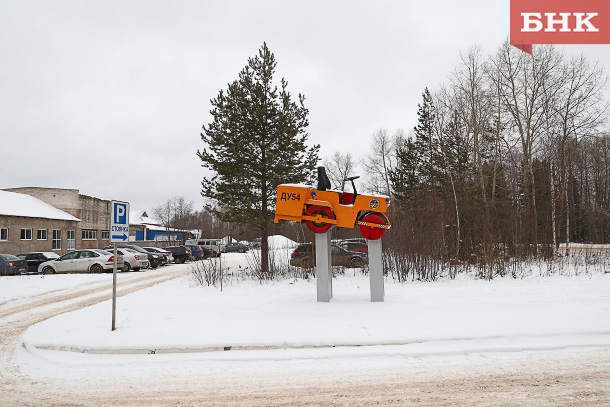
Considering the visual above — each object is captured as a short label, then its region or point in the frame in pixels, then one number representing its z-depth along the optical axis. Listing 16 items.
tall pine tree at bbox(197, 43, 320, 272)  16.02
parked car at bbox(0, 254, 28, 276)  21.80
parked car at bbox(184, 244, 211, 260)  35.28
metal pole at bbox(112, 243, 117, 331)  7.03
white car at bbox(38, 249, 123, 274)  21.69
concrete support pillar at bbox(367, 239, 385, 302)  8.65
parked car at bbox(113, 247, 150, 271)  23.39
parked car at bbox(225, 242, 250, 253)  55.46
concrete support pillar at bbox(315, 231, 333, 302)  8.72
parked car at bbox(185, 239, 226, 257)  42.76
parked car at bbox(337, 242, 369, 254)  17.72
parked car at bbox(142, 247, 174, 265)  29.38
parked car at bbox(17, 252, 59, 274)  24.56
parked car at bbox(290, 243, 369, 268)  14.84
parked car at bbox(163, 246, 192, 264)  33.52
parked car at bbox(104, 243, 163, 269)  27.31
